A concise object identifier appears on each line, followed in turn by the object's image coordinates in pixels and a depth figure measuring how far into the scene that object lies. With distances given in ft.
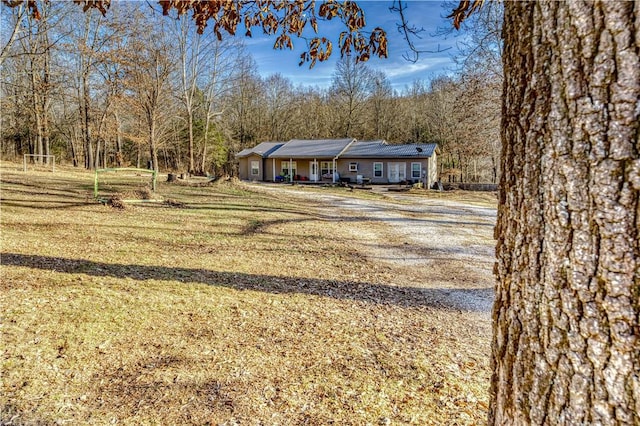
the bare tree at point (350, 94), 124.88
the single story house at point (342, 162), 94.58
